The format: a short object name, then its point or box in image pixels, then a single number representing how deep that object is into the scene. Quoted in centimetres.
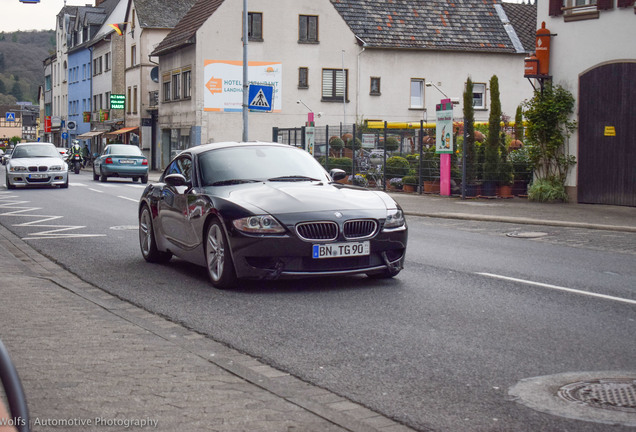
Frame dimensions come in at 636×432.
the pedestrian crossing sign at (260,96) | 2752
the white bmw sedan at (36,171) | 3114
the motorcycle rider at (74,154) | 5081
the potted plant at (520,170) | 2528
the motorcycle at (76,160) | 5066
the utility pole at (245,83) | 3150
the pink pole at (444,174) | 2605
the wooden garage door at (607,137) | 2116
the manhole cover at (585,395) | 480
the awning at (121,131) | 6610
